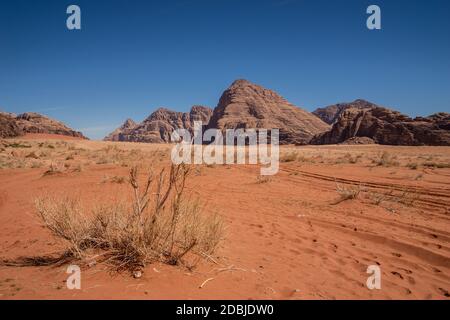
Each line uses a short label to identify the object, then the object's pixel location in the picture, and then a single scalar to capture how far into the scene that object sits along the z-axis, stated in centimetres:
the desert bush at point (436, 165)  1578
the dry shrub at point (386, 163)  1664
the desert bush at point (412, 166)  1504
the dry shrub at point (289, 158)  2047
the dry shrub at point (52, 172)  1138
